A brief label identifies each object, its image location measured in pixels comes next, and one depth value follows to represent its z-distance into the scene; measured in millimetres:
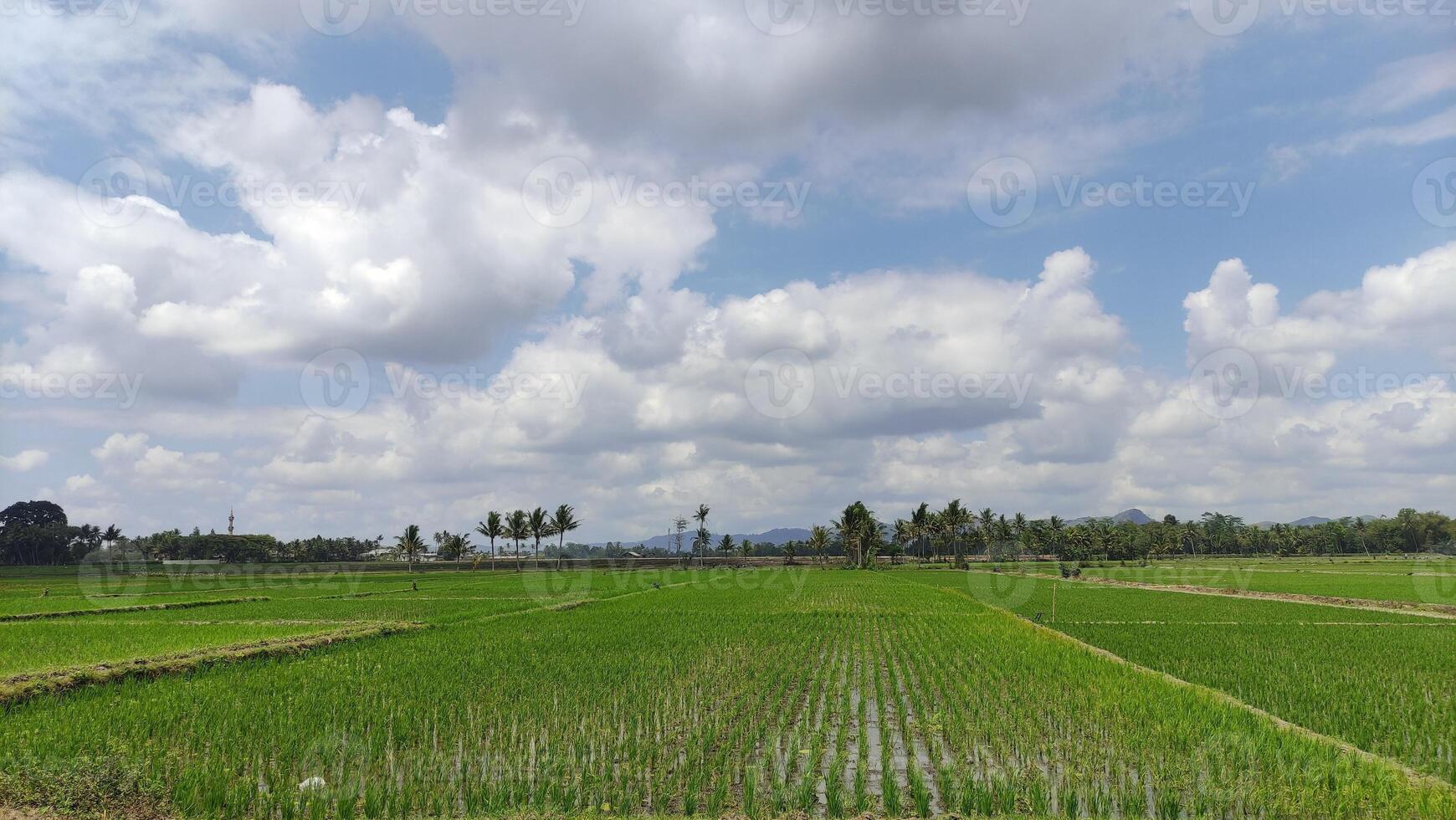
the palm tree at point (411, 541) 81500
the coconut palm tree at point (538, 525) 86000
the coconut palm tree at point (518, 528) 86750
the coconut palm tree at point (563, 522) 87125
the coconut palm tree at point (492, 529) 87312
